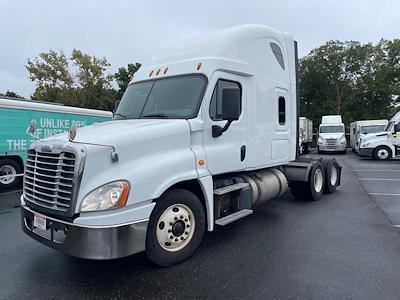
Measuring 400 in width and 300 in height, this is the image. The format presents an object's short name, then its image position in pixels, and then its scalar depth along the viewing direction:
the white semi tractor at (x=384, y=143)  18.55
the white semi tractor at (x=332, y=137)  25.02
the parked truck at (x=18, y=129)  9.75
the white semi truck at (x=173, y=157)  3.39
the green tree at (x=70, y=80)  29.76
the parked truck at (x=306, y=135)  24.41
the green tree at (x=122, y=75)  32.69
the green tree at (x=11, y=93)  52.83
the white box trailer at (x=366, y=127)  23.20
